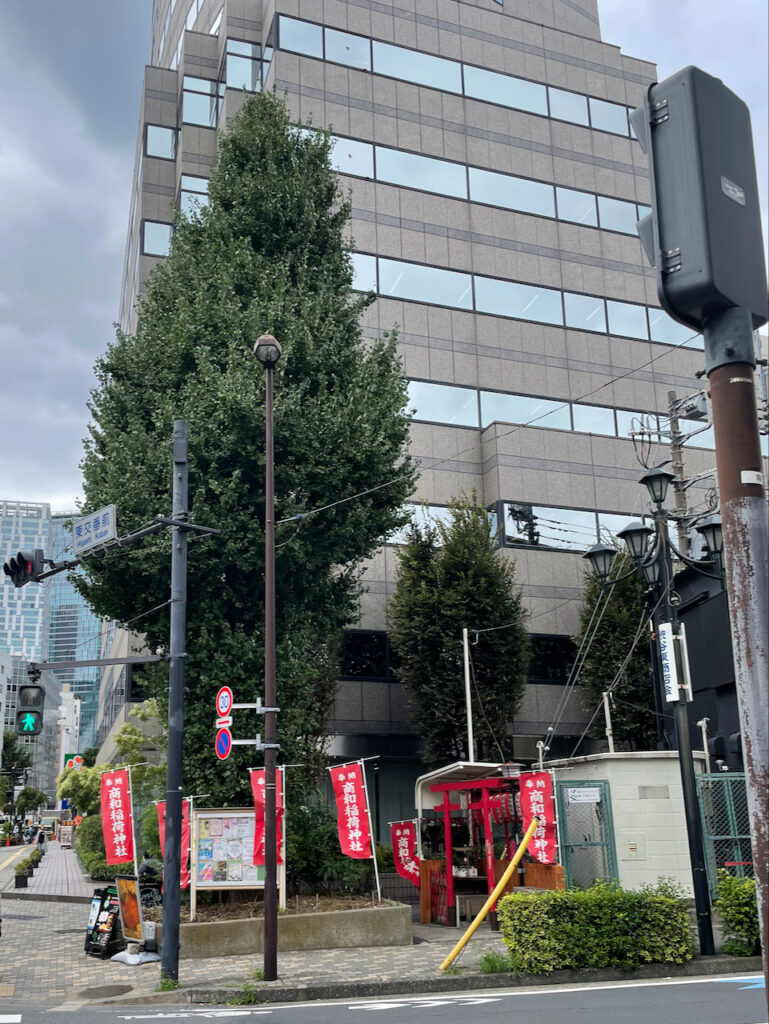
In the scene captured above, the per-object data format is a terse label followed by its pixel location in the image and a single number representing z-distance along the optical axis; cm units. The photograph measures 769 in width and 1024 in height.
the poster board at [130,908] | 1669
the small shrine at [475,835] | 1880
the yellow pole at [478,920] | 1334
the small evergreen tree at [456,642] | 2936
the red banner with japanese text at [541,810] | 1658
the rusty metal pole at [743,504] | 317
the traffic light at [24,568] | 1530
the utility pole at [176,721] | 1430
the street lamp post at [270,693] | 1397
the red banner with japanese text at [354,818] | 1831
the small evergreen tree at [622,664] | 3141
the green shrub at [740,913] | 1376
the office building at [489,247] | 3419
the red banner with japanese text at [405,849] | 2223
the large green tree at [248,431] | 2016
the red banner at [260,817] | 1788
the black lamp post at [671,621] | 1401
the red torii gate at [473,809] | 1933
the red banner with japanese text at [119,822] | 1891
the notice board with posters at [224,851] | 1791
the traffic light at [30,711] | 1722
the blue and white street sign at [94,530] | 1596
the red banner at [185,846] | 1931
